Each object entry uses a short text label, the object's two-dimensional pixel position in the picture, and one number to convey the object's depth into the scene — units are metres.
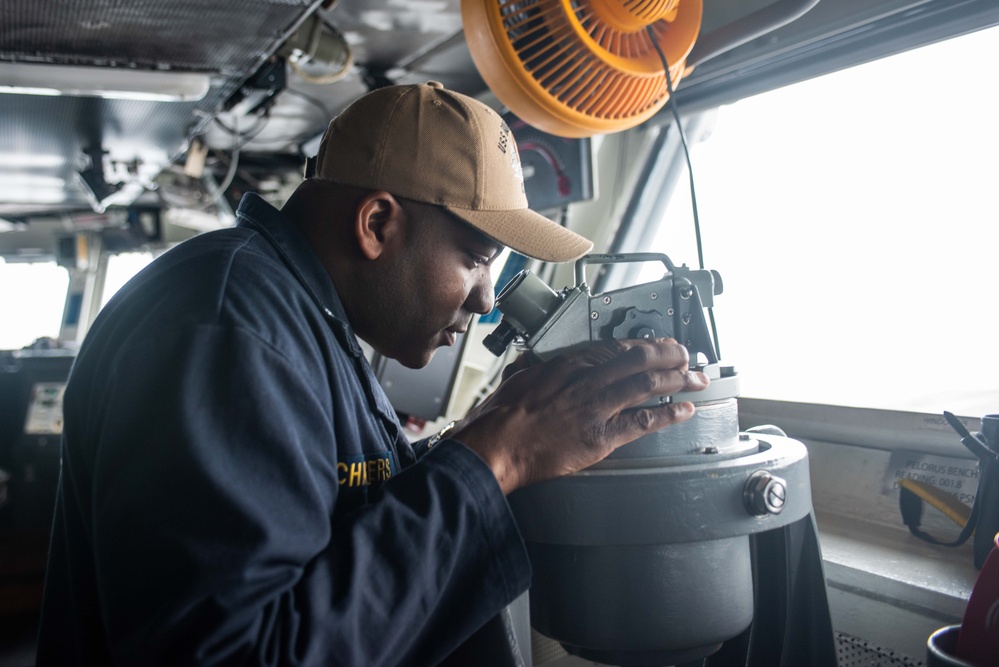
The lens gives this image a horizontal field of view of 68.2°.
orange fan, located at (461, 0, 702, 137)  1.09
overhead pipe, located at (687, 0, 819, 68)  1.35
